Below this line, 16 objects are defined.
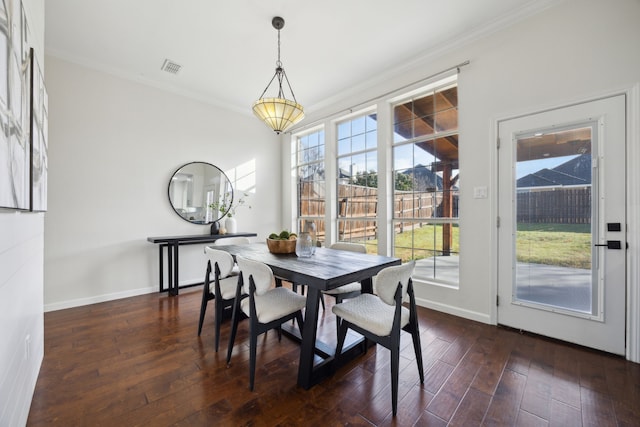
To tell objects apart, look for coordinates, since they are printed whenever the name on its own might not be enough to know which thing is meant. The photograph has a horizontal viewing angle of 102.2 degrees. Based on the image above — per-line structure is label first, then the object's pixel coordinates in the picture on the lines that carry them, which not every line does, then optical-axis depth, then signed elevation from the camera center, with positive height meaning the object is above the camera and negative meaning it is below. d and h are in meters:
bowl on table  2.49 -0.32
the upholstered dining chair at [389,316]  1.54 -0.68
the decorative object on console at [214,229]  4.18 -0.27
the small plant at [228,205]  4.33 +0.13
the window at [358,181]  3.89 +0.51
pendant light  2.41 +0.98
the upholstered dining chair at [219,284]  2.14 -0.64
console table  3.51 -0.51
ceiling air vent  3.26 +1.89
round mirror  3.94 +0.32
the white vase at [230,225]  4.30 -0.21
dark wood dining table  1.70 -0.44
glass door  2.08 -0.09
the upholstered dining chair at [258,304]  1.74 -0.68
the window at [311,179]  4.71 +0.64
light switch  2.71 +0.22
